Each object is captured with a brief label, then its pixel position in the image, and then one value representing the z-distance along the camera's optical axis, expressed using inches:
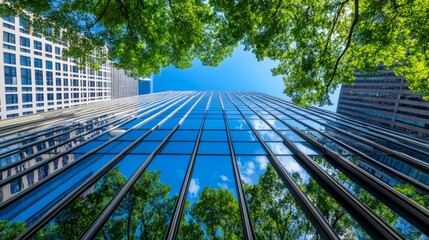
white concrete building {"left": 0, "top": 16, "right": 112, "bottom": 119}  1824.6
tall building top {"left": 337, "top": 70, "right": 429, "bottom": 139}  2375.7
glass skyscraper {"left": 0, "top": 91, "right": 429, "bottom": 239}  177.3
